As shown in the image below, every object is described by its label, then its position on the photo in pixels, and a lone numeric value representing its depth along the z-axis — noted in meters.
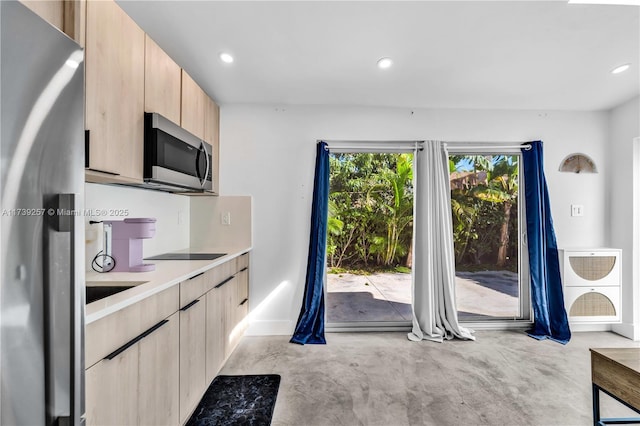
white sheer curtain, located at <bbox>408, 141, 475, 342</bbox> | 2.97
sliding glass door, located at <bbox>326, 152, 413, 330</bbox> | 3.21
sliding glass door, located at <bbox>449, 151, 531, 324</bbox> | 3.24
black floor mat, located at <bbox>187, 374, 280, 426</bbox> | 1.79
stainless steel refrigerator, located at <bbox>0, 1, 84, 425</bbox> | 0.61
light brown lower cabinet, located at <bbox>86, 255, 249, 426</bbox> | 1.04
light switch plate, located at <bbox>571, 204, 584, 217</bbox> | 3.16
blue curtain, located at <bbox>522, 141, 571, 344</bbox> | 2.98
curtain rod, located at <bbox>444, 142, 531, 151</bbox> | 3.11
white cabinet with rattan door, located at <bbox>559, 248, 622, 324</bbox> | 2.97
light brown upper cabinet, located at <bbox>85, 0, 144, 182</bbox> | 1.31
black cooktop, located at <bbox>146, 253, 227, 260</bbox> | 2.21
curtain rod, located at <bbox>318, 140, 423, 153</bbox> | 3.08
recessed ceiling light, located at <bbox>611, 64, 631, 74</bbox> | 2.34
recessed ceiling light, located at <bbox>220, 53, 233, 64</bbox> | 2.17
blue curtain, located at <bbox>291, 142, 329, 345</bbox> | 2.92
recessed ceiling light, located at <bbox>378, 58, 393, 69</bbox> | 2.22
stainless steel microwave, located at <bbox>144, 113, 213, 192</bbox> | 1.72
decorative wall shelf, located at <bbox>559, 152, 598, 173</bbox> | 3.18
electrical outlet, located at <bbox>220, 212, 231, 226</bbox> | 3.03
